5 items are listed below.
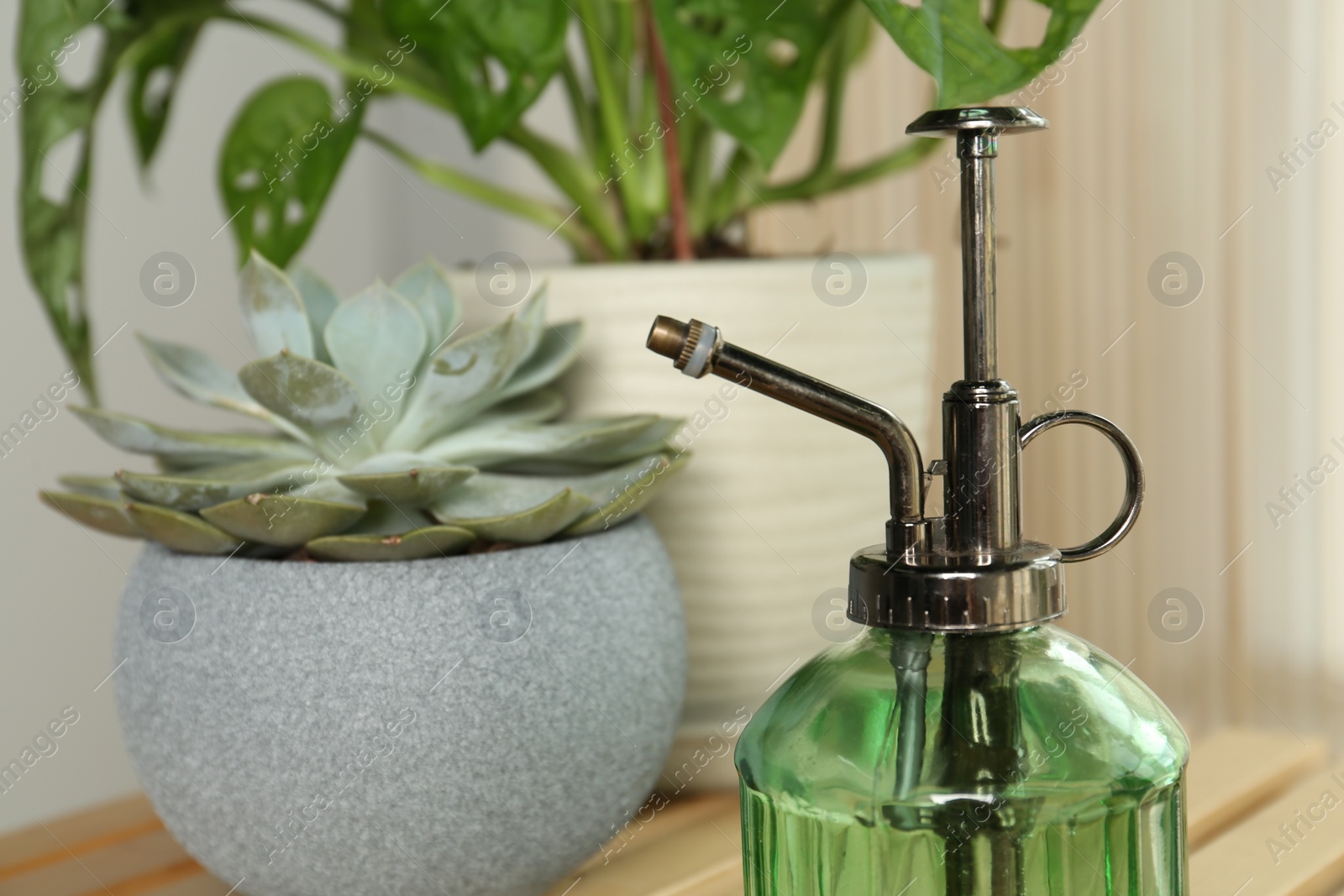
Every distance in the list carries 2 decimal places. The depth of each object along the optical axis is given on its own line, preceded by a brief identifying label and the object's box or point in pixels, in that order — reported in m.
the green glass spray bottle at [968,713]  0.33
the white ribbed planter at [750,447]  0.53
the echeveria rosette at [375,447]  0.41
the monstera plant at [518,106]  0.49
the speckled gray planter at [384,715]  0.39
